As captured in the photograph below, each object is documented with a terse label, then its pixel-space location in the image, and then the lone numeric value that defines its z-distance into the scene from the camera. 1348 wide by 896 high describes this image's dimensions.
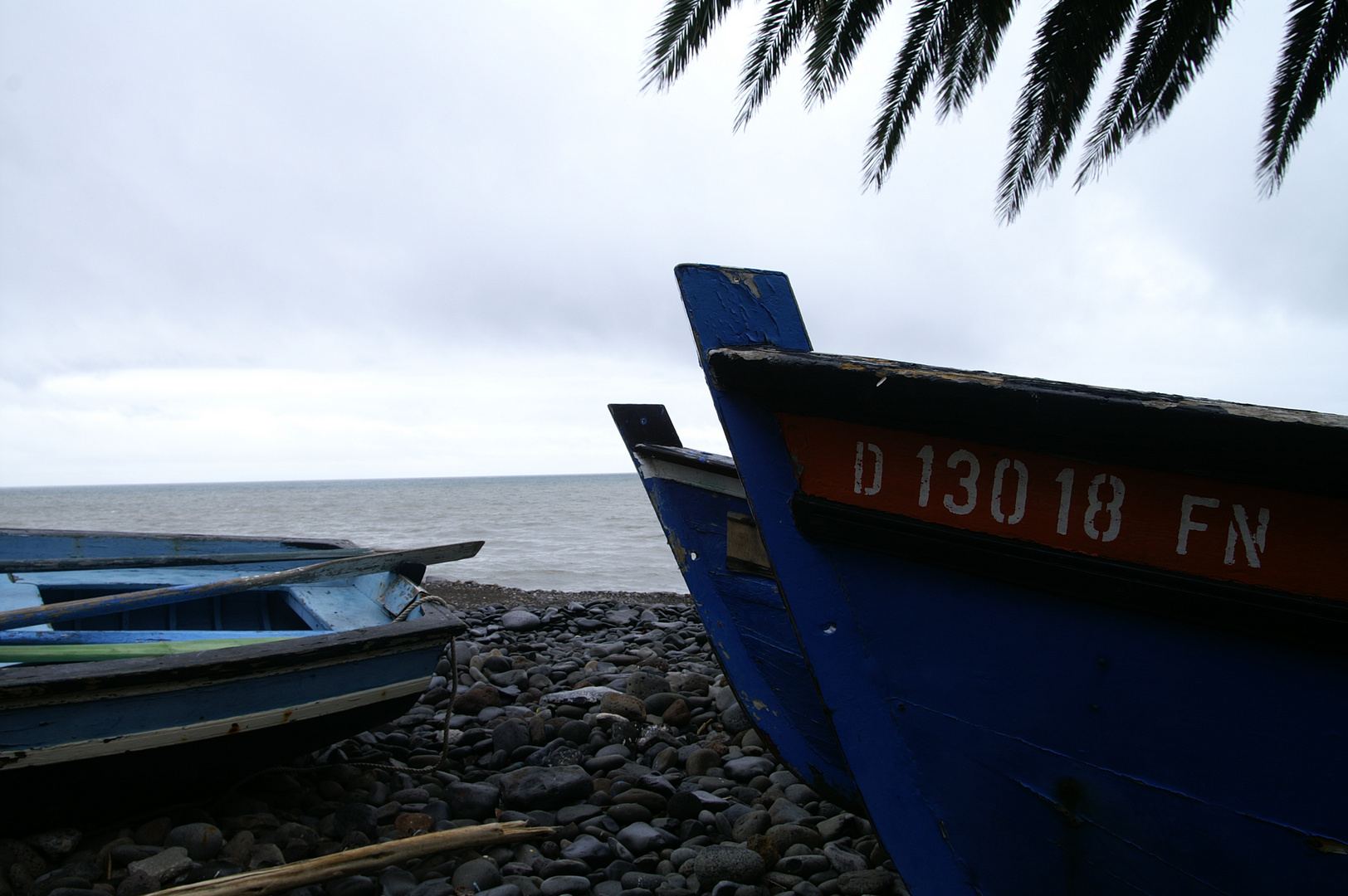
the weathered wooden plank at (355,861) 2.22
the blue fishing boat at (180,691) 2.36
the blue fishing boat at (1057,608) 1.32
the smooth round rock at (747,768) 3.39
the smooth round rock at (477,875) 2.45
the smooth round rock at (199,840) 2.55
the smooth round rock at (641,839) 2.74
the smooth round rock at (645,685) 4.45
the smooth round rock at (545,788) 3.06
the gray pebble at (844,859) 2.58
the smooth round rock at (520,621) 6.68
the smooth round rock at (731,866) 2.48
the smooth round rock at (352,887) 2.34
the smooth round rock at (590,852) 2.65
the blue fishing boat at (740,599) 2.85
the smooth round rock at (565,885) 2.43
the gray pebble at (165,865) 2.36
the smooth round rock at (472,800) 3.01
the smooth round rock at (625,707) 4.05
